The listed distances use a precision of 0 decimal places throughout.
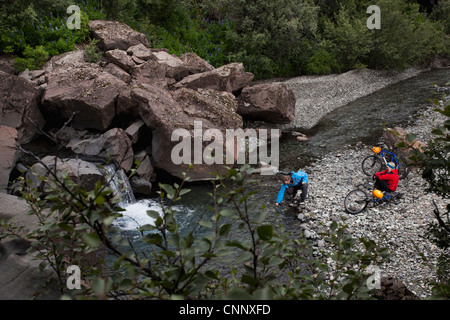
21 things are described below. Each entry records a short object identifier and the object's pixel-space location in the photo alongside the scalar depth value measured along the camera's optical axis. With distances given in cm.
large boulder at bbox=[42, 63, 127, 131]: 1388
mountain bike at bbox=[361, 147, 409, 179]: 1251
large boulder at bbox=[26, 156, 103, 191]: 1068
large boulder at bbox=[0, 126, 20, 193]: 1111
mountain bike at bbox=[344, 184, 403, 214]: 1086
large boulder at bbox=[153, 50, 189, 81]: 1822
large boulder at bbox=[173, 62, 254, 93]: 1766
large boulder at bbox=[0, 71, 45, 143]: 1358
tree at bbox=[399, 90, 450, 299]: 243
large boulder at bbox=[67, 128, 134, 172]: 1307
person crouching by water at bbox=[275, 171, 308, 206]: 1144
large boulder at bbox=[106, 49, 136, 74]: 1730
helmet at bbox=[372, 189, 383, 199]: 1078
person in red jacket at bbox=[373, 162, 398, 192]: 1111
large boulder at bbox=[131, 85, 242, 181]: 1348
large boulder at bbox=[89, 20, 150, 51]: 1861
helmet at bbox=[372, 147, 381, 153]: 1247
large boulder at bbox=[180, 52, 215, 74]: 1911
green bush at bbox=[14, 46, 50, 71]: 1645
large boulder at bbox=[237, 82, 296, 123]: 1853
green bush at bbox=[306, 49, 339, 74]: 2598
